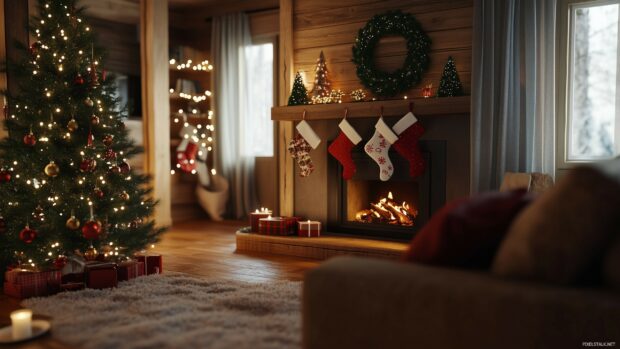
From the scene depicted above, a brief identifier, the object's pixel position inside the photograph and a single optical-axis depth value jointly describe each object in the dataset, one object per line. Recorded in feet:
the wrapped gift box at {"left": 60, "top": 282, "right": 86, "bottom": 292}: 10.64
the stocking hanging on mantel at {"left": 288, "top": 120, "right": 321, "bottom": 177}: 15.05
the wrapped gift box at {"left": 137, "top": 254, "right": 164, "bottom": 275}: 11.93
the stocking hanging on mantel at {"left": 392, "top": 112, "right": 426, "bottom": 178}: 13.30
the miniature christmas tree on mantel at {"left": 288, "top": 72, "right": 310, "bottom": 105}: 15.20
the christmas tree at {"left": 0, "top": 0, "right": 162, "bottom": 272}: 10.72
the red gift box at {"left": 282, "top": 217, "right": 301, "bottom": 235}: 14.98
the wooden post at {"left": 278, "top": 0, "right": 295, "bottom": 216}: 15.77
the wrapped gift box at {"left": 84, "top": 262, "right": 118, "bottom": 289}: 10.70
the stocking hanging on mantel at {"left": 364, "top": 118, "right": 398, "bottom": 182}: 13.67
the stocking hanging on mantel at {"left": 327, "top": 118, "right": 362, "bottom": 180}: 14.24
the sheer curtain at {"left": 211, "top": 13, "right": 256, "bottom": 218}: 21.15
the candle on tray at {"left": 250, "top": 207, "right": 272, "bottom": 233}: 15.62
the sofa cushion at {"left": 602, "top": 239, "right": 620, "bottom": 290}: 4.41
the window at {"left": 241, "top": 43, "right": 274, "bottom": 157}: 21.09
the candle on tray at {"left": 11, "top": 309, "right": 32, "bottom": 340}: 7.66
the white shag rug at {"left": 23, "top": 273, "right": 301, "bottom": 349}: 7.49
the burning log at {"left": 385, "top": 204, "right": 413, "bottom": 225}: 14.11
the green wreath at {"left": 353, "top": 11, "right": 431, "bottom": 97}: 13.51
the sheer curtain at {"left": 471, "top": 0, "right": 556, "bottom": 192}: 12.34
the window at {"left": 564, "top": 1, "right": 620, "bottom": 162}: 12.15
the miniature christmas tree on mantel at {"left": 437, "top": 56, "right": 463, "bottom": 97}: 12.89
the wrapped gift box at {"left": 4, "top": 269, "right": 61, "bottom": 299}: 10.28
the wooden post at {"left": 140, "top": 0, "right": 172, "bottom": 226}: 18.72
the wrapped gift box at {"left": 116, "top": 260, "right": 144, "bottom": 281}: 11.35
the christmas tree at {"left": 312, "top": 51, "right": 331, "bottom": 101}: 14.97
